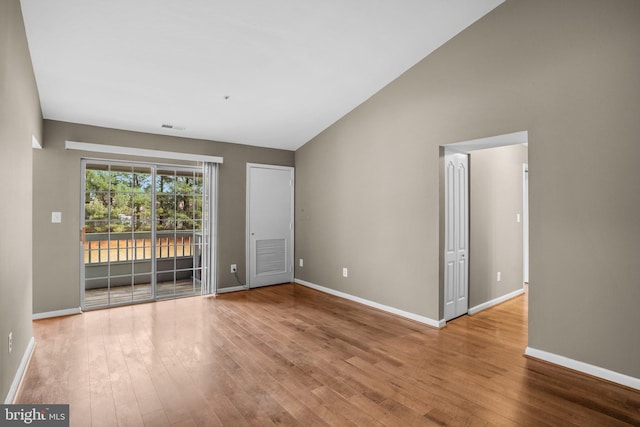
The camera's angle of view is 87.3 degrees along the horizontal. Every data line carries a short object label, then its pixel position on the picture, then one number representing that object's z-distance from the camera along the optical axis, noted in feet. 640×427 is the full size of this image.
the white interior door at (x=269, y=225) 18.40
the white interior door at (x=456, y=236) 12.83
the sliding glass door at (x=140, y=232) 14.58
